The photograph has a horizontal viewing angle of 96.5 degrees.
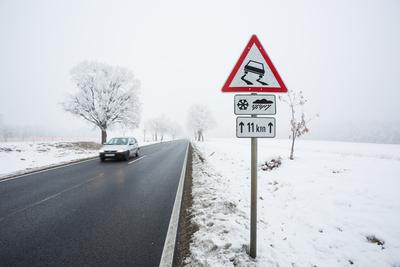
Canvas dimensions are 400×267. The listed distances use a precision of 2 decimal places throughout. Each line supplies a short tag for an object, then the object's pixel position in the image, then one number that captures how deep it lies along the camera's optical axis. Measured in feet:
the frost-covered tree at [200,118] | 168.35
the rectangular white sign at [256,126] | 8.02
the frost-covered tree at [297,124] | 32.01
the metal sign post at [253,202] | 8.29
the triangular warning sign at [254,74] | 8.48
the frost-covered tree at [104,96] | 69.67
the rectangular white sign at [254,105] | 8.00
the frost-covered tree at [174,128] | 293.68
